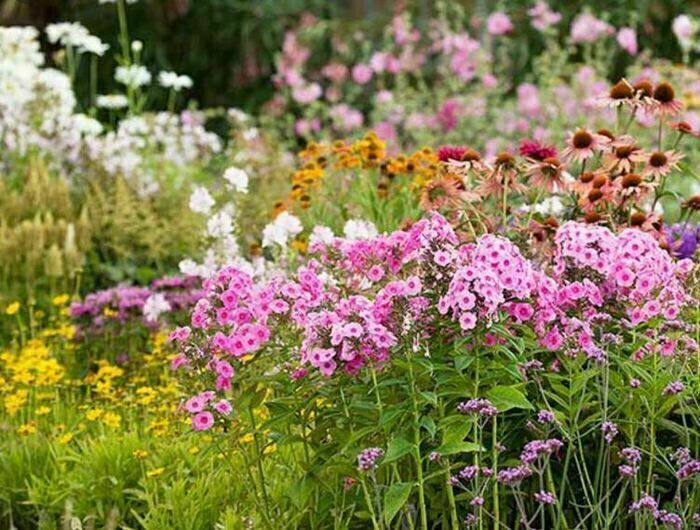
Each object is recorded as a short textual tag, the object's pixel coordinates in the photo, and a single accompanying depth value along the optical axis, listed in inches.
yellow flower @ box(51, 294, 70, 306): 231.9
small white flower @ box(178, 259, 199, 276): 215.9
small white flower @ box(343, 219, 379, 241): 194.5
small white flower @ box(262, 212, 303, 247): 203.2
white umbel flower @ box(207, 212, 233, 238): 214.1
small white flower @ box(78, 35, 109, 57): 303.4
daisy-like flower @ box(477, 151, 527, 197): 167.0
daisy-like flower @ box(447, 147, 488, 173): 170.0
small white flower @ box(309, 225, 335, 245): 189.8
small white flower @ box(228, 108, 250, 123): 317.0
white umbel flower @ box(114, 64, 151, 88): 321.5
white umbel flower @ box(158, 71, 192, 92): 307.7
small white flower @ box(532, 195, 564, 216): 206.5
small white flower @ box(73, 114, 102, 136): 294.8
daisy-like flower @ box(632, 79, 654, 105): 183.3
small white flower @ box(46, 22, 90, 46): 308.8
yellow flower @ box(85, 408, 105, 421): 181.2
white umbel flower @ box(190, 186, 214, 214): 220.5
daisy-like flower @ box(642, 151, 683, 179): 182.2
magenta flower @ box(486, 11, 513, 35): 404.5
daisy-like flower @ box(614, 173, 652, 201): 173.6
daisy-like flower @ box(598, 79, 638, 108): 183.0
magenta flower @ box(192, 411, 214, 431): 139.6
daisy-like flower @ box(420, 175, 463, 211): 170.9
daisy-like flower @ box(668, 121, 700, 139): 191.6
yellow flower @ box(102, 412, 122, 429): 183.8
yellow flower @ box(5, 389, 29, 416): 194.2
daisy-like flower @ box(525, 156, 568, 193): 170.9
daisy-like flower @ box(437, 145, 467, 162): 179.2
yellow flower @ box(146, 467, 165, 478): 163.1
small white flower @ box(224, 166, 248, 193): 218.5
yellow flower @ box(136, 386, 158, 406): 187.0
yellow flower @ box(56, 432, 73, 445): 178.1
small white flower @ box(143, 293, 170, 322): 221.9
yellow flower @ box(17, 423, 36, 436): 183.6
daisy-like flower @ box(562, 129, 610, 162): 178.5
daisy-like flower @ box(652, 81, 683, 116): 188.7
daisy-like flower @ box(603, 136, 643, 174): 178.4
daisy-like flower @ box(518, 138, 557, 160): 173.8
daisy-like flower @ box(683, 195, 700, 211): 190.4
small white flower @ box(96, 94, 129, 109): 318.0
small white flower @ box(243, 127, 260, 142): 293.7
